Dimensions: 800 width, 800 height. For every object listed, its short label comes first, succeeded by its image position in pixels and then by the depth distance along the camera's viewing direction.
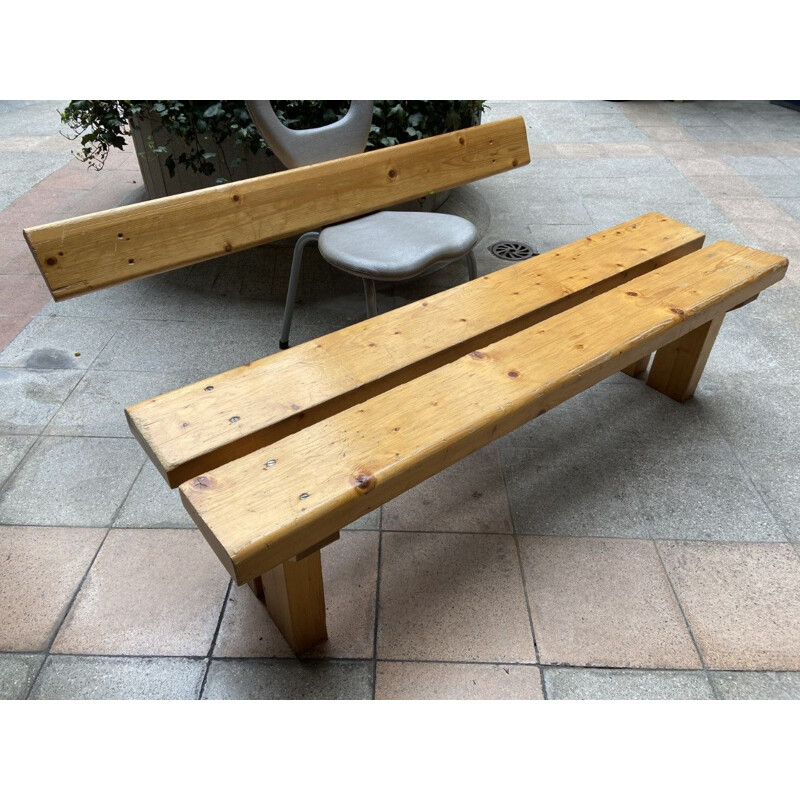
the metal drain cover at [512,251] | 3.50
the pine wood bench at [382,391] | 1.23
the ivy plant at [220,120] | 2.98
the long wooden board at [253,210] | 1.77
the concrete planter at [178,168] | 3.22
